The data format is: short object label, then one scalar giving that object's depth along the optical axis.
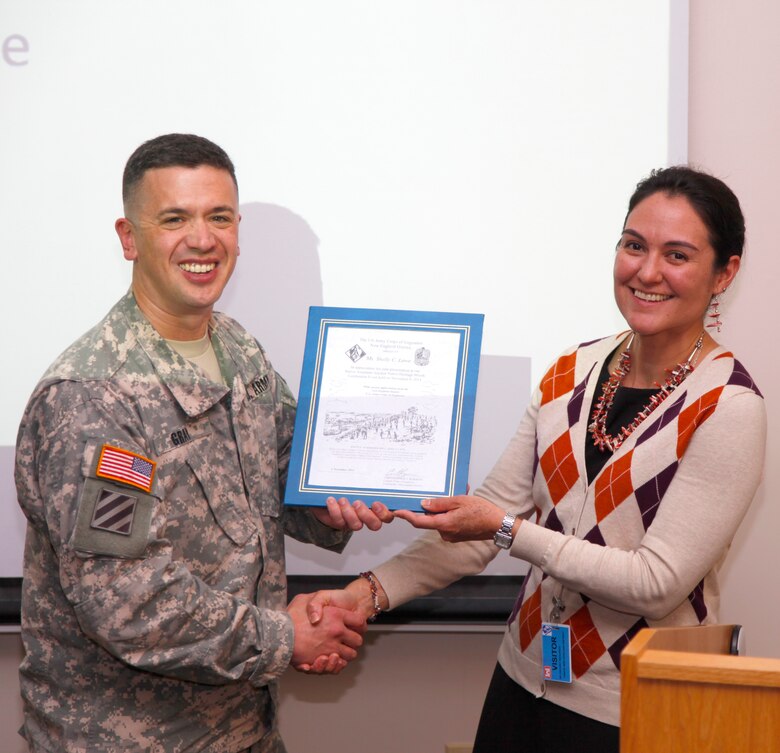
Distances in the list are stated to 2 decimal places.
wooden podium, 1.22
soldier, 1.90
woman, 1.96
